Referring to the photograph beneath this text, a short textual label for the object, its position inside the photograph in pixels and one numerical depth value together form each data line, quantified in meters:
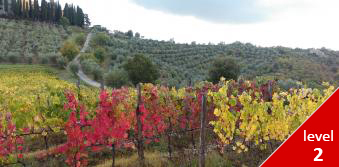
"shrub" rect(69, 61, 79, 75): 42.38
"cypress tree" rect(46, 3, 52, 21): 85.19
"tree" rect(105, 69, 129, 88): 34.91
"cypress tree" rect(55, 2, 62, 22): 87.19
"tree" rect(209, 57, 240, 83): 35.09
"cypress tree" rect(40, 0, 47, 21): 83.56
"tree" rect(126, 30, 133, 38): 91.03
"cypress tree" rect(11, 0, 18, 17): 81.19
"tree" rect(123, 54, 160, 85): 34.75
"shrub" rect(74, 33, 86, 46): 63.70
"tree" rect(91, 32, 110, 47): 61.62
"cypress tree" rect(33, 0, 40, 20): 82.56
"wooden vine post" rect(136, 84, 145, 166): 7.17
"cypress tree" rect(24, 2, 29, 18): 81.50
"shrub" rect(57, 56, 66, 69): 45.50
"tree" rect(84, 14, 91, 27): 100.34
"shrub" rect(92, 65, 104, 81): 40.75
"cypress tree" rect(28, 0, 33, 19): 81.94
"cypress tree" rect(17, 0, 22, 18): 80.69
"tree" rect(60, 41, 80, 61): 49.22
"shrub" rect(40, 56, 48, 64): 46.91
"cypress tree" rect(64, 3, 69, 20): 89.25
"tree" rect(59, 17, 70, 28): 84.50
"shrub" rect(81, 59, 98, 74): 42.19
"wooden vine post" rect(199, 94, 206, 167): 5.58
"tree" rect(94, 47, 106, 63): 51.55
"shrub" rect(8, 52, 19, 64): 46.27
